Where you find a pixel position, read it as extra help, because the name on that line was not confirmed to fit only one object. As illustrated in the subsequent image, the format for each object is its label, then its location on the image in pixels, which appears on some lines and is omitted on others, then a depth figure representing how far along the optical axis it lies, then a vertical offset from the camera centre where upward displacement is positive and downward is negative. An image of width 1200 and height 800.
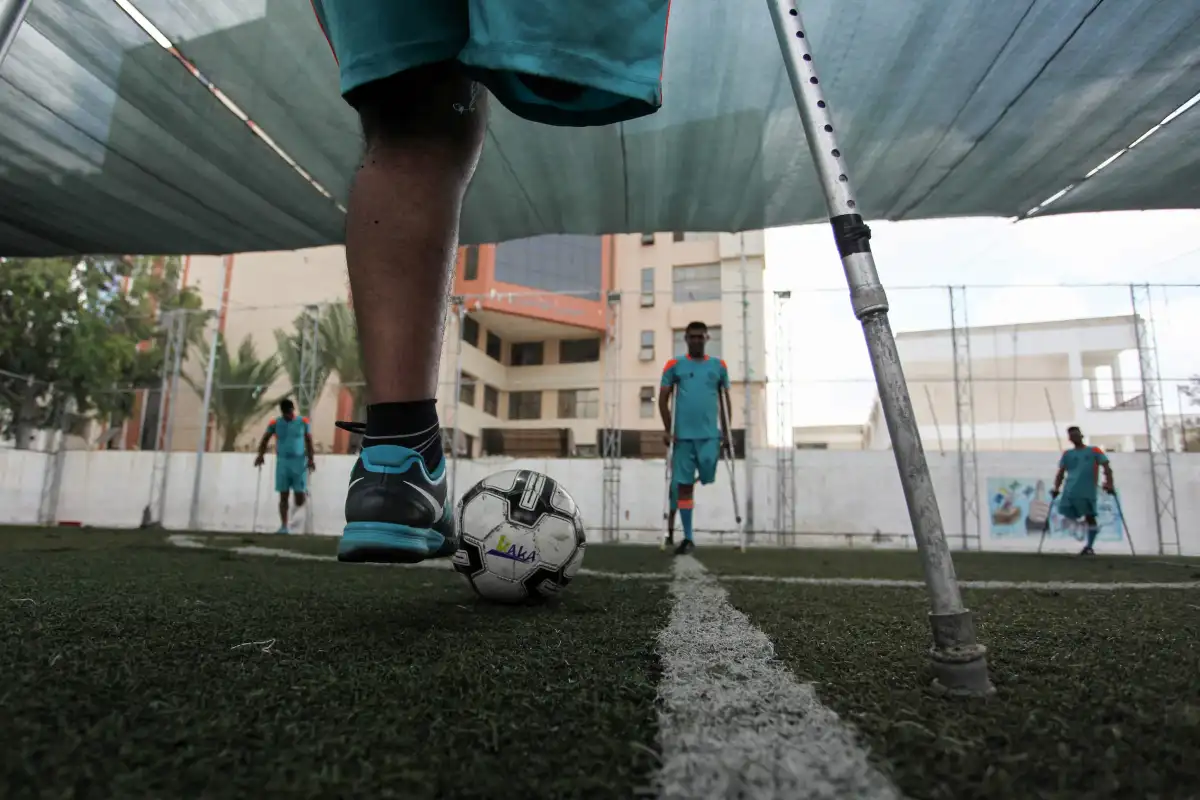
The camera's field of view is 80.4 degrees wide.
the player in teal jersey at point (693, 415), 5.67 +0.71
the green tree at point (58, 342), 12.17 +2.74
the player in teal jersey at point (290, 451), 8.16 +0.51
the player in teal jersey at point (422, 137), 1.11 +0.65
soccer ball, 1.73 -0.10
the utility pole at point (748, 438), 10.85 +1.04
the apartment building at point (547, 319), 18.33 +5.50
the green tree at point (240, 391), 16.06 +2.41
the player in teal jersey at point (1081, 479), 8.17 +0.39
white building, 11.60 +2.11
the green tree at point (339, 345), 17.39 +3.74
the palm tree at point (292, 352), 17.12 +3.59
